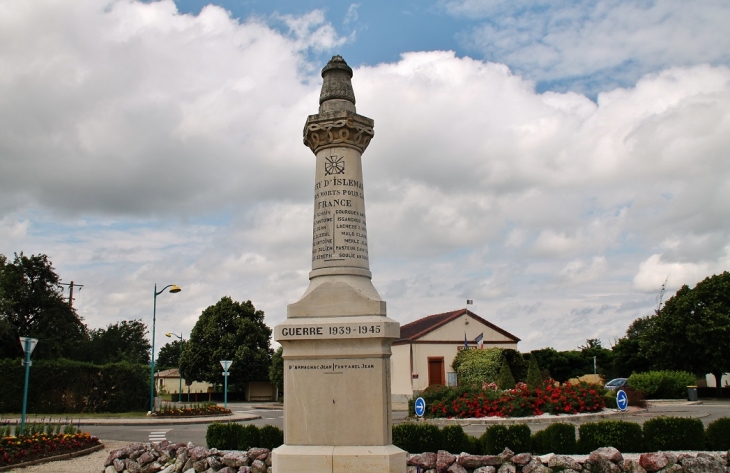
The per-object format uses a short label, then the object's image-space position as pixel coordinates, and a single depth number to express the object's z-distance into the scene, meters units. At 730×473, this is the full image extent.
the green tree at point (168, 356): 94.56
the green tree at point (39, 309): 44.03
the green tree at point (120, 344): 61.28
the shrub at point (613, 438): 11.30
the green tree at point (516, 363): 34.62
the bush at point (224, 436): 11.95
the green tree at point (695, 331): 33.91
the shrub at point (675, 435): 11.29
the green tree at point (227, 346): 48.81
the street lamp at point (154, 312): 30.02
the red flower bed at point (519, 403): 19.56
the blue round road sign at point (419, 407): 16.66
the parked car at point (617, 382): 37.71
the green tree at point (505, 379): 25.20
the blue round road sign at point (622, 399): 18.20
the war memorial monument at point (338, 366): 7.53
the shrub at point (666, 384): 34.38
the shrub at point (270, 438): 11.51
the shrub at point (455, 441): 11.27
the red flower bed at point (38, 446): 14.10
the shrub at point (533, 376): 23.39
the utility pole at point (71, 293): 50.12
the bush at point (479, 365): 35.50
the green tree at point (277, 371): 46.72
